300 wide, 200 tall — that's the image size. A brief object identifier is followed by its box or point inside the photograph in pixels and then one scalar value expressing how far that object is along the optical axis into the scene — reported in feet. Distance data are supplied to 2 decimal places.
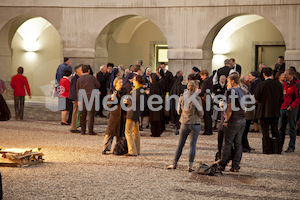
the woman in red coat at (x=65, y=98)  51.34
